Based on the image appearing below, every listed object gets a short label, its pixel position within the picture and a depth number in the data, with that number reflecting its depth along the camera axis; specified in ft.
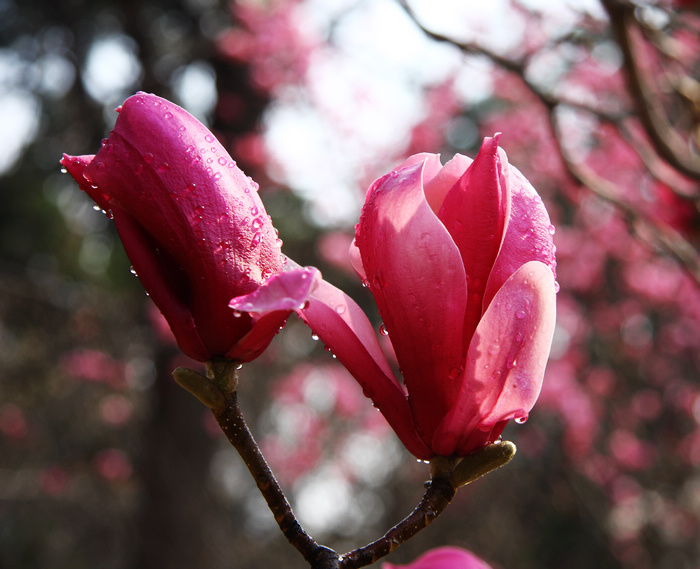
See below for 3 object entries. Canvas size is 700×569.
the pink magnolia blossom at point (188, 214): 1.49
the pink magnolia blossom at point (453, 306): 1.48
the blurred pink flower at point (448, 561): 1.96
